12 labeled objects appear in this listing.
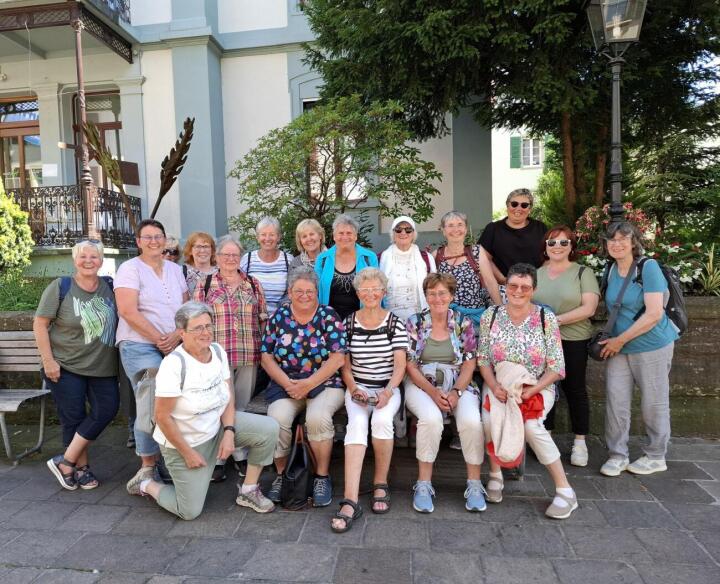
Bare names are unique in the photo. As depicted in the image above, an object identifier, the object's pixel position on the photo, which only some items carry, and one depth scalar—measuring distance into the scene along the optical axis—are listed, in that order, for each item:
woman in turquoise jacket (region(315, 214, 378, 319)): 4.06
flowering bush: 5.18
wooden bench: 4.51
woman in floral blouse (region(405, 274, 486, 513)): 3.39
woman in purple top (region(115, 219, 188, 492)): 3.62
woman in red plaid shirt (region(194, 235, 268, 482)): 3.76
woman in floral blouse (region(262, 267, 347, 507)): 3.52
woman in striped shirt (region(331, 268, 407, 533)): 3.35
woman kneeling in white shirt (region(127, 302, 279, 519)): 3.10
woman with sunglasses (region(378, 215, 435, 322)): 4.07
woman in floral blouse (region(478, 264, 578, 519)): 3.33
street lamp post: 4.66
